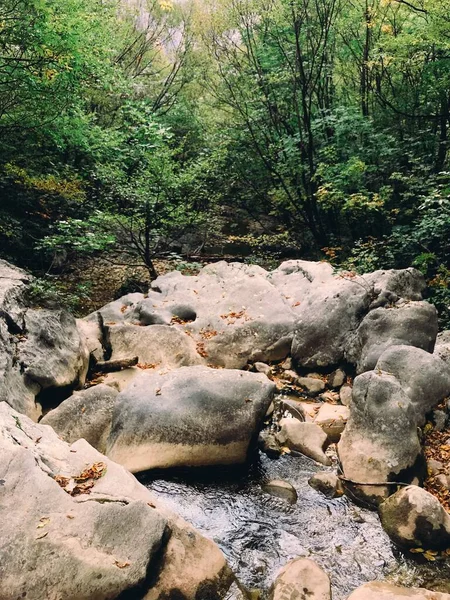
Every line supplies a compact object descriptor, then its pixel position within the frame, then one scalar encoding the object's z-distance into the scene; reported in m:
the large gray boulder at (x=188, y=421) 5.88
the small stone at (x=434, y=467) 5.59
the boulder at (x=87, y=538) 3.40
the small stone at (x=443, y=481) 5.34
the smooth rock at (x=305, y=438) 6.23
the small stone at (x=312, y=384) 8.34
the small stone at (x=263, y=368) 8.97
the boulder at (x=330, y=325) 8.86
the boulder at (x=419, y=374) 6.35
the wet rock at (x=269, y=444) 6.41
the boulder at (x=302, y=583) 3.87
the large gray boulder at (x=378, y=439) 5.31
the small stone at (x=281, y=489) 5.45
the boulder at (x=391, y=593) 3.75
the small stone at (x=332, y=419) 6.80
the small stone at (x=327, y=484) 5.47
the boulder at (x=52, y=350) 6.97
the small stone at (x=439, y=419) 6.30
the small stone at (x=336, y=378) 8.45
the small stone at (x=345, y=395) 7.77
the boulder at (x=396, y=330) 7.58
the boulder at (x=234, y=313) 9.50
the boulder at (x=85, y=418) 6.19
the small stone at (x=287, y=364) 9.27
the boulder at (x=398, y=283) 8.87
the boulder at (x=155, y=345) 8.85
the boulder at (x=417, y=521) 4.47
